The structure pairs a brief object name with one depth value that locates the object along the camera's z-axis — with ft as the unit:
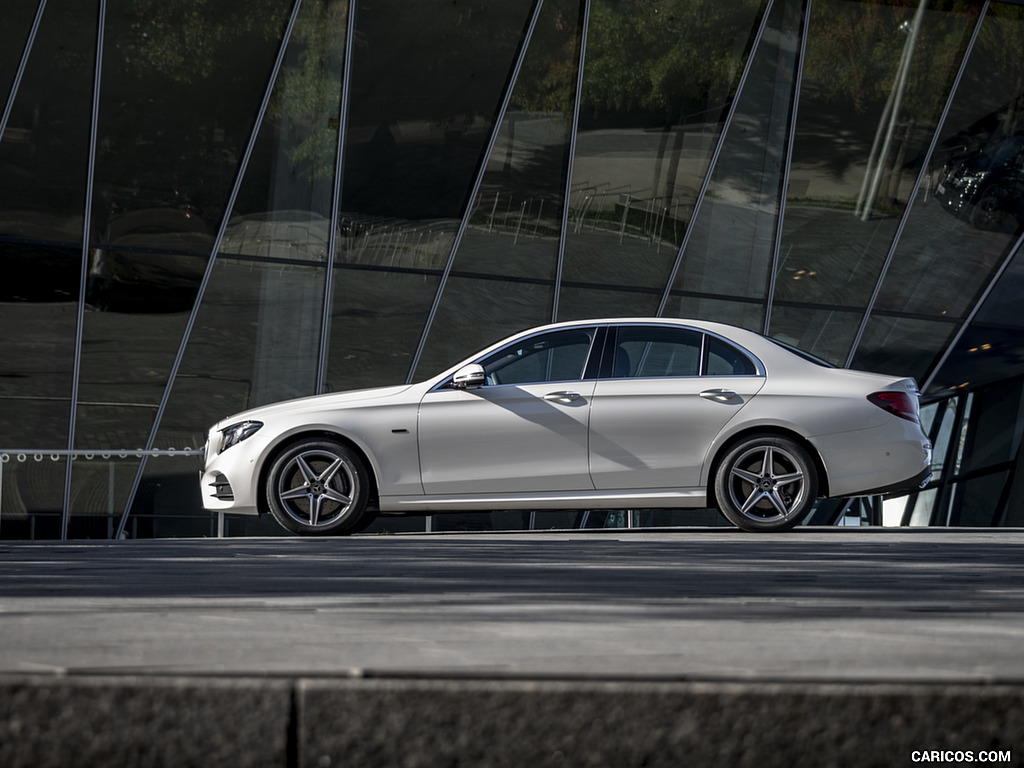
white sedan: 61.05
